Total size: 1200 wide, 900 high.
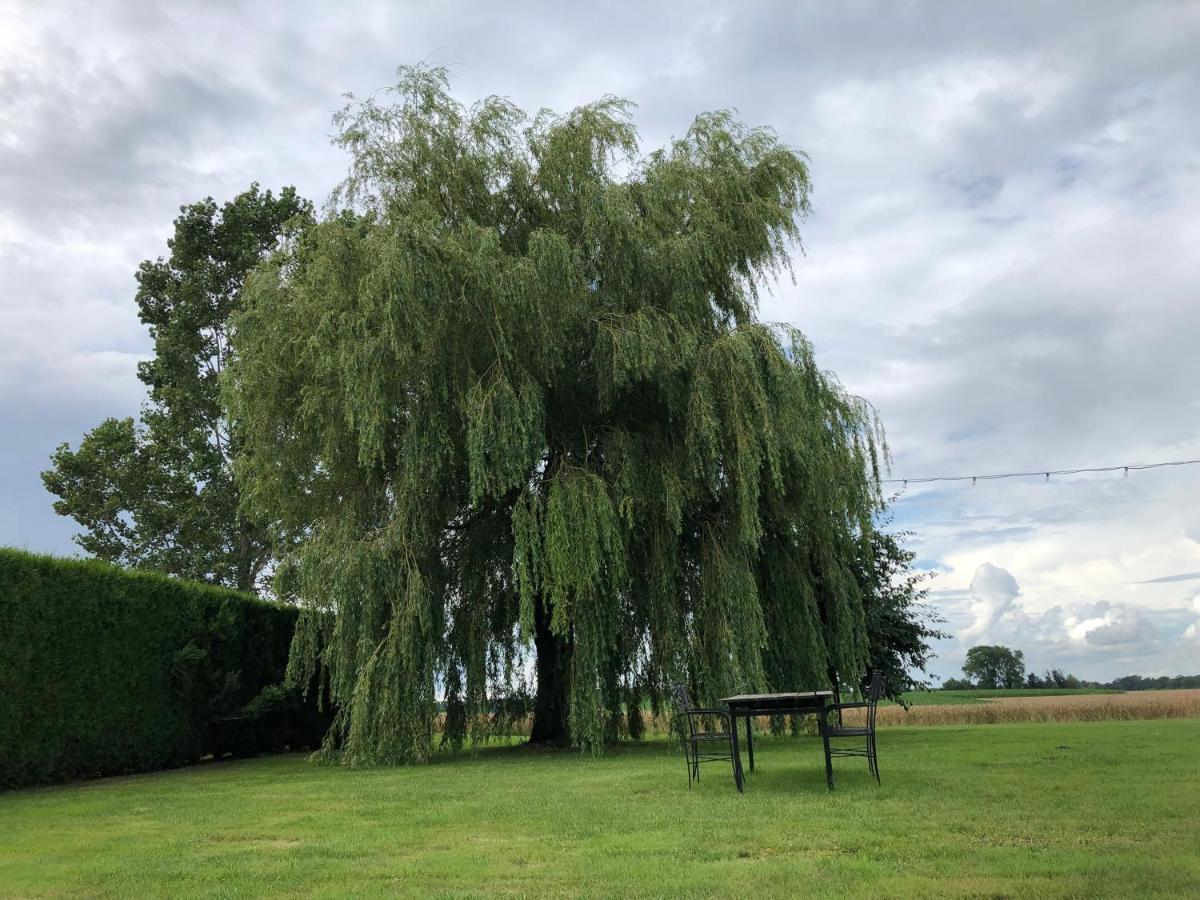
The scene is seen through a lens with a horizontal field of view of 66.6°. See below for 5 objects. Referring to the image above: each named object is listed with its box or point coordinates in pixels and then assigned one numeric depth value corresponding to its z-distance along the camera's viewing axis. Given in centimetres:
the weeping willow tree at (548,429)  1133
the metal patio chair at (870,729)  695
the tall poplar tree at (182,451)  2120
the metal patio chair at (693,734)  749
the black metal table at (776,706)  696
